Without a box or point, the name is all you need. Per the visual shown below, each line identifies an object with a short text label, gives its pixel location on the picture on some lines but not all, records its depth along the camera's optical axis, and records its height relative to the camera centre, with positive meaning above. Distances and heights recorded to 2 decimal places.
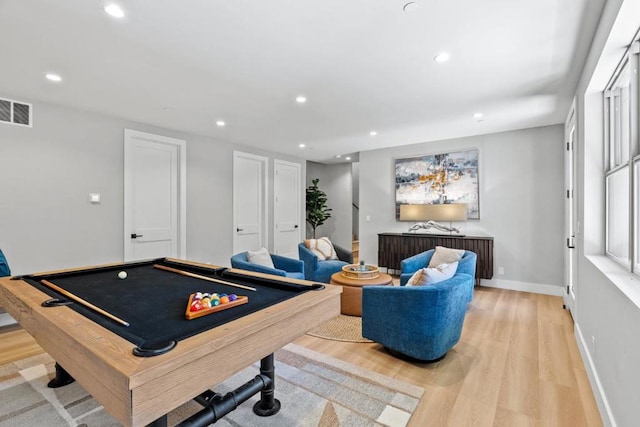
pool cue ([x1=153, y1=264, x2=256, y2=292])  1.92 -0.45
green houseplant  7.89 +0.22
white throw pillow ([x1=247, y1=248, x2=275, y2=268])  3.62 -0.52
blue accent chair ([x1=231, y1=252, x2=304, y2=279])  3.01 -0.59
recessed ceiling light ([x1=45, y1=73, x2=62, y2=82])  2.77 +1.26
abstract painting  5.09 +0.60
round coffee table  3.44 -0.88
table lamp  5.06 -0.01
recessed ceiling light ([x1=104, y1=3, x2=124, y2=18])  1.82 +1.24
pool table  0.94 -0.46
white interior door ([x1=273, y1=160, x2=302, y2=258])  6.37 +0.15
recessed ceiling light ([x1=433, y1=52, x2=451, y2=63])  2.39 +1.24
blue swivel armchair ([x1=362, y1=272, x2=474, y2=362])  2.35 -0.82
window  1.68 +0.32
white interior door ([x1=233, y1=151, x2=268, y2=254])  5.61 +0.25
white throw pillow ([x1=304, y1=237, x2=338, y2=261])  4.87 -0.54
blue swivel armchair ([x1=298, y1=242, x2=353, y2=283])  4.38 -0.75
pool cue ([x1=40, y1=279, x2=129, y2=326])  1.33 -0.44
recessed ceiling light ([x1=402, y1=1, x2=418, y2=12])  1.80 +1.23
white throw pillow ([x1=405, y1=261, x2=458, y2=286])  2.55 -0.52
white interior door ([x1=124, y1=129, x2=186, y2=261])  4.20 +0.27
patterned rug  1.83 -1.21
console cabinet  4.72 -0.52
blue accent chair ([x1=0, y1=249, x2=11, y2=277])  2.85 -0.49
